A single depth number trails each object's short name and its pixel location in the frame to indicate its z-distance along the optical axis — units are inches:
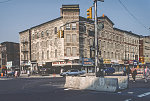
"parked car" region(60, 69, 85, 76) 1358.3
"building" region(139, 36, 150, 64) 2743.6
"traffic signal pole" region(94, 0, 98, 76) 629.8
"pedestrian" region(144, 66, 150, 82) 766.2
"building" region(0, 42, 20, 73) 2790.4
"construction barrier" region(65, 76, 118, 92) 513.3
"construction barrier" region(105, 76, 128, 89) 560.9
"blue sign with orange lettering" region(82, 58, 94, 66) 1766.2
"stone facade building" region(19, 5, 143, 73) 1727.4
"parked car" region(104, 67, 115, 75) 1584.0
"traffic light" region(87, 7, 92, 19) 593.9
